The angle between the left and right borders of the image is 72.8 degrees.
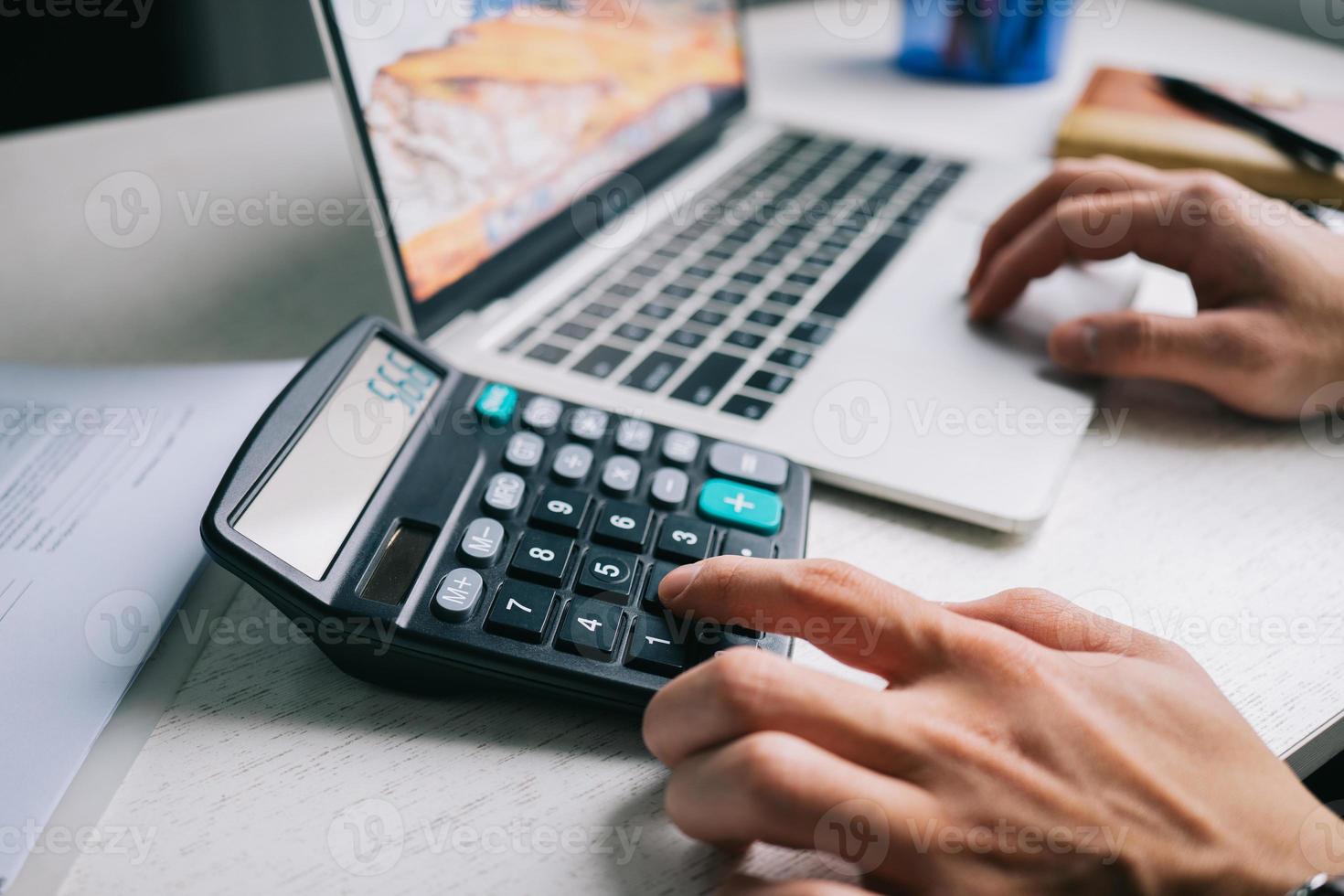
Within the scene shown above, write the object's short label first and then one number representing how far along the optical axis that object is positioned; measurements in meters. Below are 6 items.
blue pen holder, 0.93
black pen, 0.70
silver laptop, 0.50
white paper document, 0.35
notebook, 0.70
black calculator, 0.36
